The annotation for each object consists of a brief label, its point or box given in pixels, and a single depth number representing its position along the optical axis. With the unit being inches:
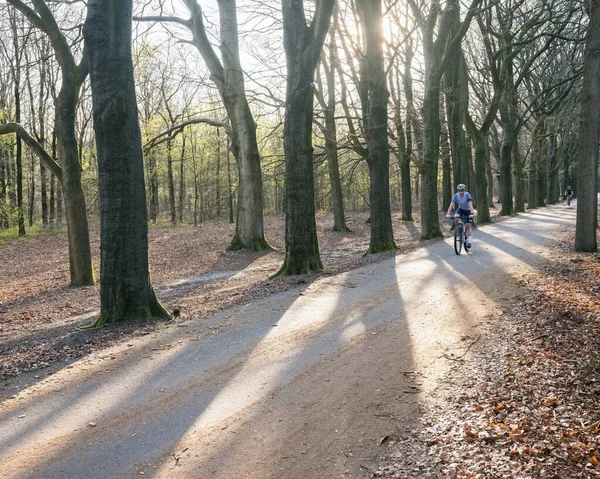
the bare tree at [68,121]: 485.1
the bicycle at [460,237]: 504.4
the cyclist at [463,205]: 528.4
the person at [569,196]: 1606.8
